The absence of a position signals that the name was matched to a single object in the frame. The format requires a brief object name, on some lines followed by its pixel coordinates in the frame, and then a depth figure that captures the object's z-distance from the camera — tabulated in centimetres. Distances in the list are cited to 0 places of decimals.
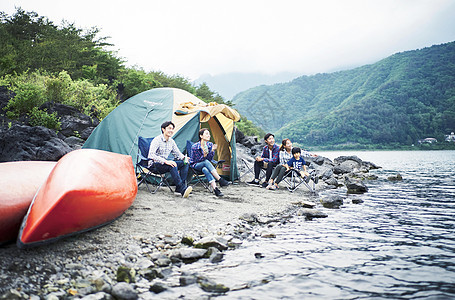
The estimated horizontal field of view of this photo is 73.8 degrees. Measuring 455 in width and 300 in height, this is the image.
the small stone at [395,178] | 1266
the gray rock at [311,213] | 560
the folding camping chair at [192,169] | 698
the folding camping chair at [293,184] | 804
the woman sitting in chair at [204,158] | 674
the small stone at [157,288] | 261
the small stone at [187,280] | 277
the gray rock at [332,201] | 672
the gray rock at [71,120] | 1120
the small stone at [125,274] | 275
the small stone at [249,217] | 502
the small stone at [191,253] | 334
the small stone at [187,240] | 375
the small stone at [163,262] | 316
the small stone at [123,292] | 244
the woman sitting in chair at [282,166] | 812
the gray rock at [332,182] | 1068
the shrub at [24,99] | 1052
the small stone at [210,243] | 366
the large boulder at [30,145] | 668
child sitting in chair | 792
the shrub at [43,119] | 1045
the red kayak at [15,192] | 306
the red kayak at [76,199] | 290
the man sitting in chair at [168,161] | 614
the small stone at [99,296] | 243
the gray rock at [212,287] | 267
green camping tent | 762
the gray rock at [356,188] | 917
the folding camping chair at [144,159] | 625
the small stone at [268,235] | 429
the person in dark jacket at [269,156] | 847
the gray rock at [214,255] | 335
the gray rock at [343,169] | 1563
